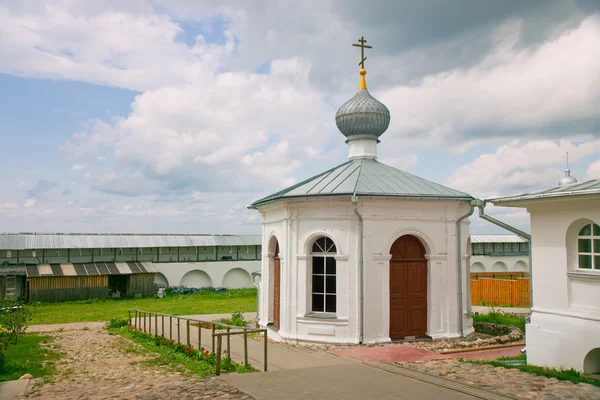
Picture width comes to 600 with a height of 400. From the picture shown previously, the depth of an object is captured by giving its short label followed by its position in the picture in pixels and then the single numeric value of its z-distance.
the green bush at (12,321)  13.80
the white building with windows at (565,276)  8.66
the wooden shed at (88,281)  28.17
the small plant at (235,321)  16.97
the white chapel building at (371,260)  12.91
